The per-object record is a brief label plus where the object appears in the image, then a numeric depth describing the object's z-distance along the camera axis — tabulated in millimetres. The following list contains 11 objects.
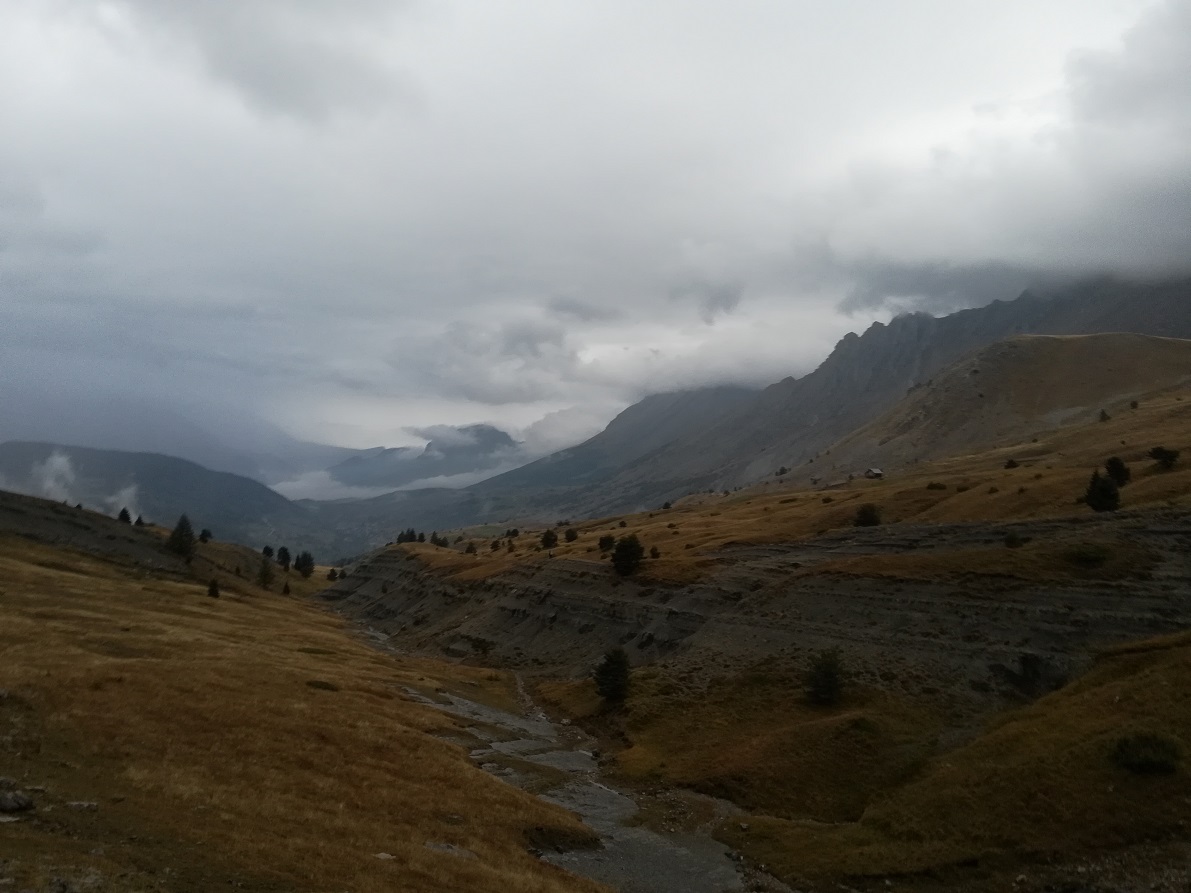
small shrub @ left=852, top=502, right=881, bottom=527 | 103250
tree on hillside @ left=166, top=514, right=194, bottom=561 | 194000
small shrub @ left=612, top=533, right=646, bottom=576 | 102562
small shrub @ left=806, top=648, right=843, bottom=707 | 58906
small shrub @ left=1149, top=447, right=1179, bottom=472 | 98000
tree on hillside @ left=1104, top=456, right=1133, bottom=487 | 94812
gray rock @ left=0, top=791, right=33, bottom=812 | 24266
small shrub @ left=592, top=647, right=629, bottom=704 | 71875
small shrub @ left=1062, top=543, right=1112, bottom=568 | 61562
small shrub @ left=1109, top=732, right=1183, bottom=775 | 35000
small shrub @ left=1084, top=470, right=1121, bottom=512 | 79056
